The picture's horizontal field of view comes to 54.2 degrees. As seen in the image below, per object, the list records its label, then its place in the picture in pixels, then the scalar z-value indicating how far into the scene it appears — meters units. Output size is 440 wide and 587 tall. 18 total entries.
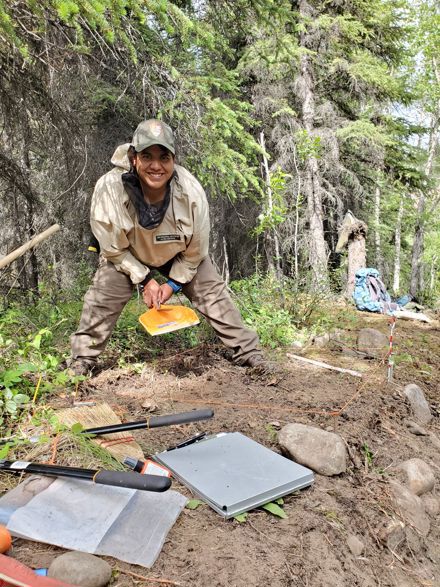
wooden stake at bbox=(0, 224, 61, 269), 3.33
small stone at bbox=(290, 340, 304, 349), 4.82
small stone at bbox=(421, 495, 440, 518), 2.45
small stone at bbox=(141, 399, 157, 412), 2.93
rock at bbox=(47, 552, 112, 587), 1.34
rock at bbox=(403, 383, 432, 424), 3.50
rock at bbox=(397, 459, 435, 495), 2.51
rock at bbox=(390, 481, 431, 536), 2.22
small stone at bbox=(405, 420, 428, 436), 3.14
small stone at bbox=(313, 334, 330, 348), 5.00
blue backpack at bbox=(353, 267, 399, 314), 8.30
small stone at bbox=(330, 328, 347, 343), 5.36
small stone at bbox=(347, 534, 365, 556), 1.83
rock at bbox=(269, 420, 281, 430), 2.79
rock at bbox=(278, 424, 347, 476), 2.30
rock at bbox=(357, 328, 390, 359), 4.96
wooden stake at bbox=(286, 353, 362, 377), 3.98
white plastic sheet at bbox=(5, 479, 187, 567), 1.52
